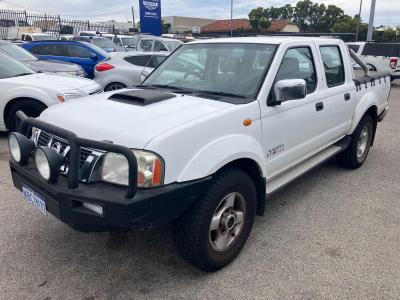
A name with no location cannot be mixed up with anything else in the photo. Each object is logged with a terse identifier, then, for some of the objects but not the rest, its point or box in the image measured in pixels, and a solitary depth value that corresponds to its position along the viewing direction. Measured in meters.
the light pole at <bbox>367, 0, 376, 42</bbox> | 20.20
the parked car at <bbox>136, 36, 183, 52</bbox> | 14.67
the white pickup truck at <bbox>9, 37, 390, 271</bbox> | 2.40
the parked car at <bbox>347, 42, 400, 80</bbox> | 13.54
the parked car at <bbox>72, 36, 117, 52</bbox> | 16.56
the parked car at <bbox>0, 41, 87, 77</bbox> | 8.20
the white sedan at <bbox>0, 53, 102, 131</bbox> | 5.99
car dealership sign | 22.66
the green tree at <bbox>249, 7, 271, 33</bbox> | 54.13
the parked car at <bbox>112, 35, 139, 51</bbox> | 19.27
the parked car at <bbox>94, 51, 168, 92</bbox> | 9.26
